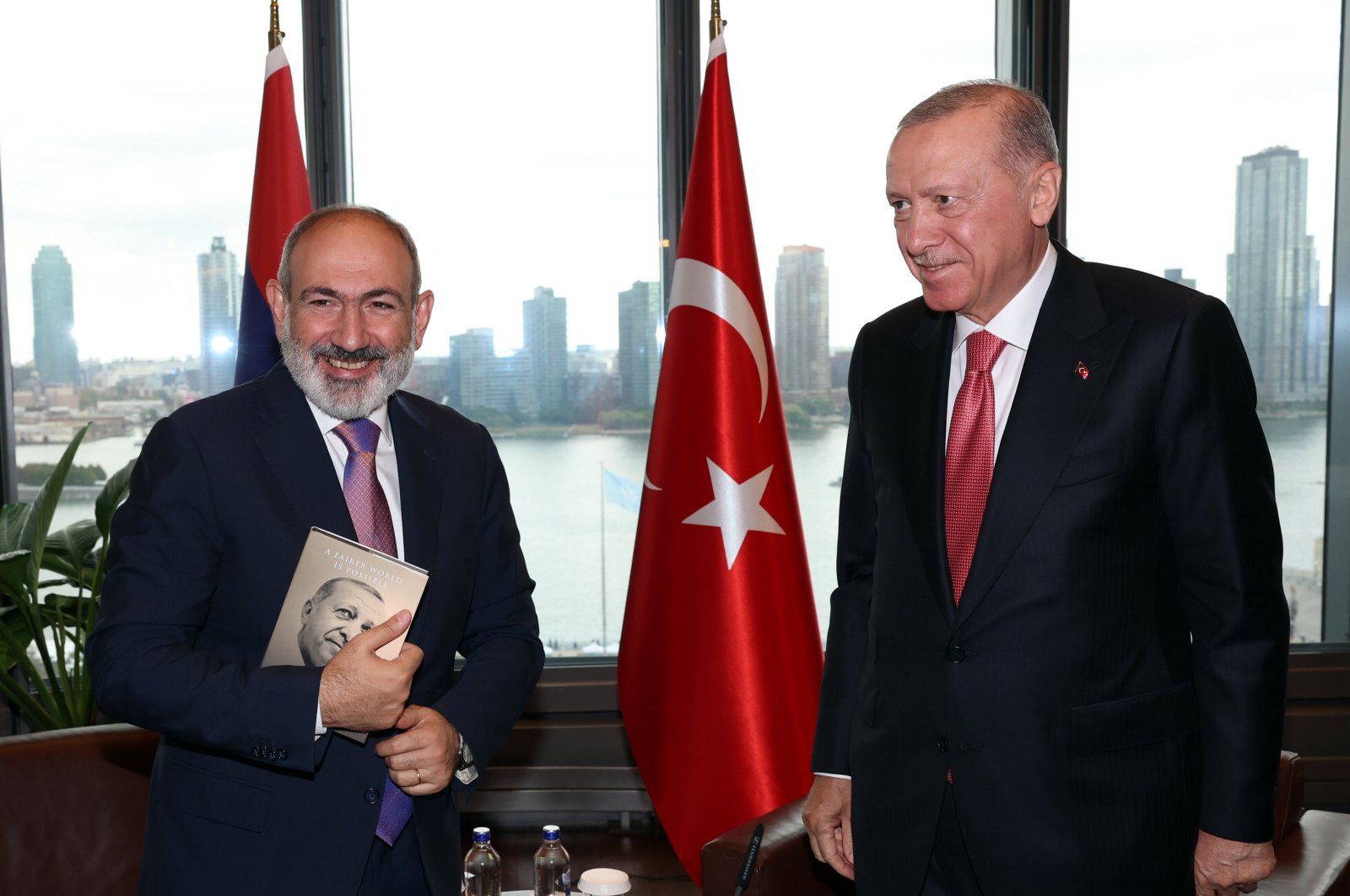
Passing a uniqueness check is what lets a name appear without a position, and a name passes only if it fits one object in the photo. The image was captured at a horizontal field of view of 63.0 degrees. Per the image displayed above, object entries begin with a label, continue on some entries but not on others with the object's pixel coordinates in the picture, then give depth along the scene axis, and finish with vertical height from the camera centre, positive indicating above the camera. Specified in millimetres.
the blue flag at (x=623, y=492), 4438 -504
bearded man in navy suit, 1483 -373
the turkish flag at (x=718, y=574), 3166 -608
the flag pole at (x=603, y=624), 4422 -1034
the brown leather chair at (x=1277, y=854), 2115 -986
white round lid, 2061 -972
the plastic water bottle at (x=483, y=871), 2123 -974
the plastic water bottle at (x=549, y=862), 2084 -944
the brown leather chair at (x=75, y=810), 2209 -907
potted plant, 3289 -690
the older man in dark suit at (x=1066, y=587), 1502 -311
